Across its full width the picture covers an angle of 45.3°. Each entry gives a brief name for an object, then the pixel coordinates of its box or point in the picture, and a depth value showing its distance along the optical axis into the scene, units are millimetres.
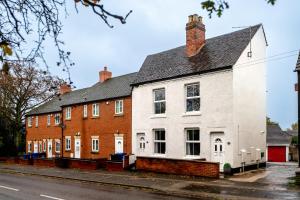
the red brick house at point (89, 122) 31469
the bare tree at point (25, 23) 4117
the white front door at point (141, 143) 28291
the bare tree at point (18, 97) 47134
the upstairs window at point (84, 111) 36250
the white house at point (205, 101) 22844
